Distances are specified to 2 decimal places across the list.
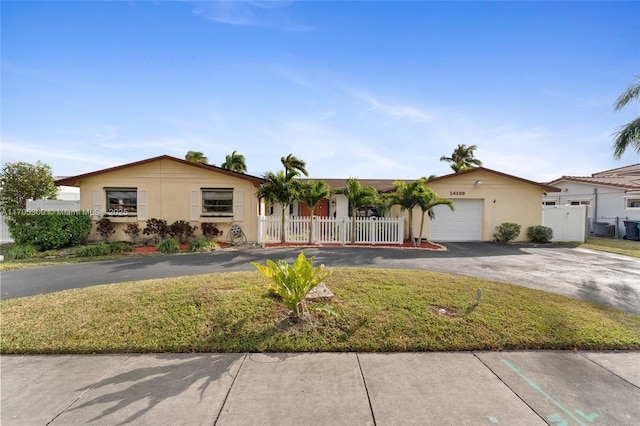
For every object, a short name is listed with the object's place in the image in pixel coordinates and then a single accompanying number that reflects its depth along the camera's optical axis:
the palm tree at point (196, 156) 21.88
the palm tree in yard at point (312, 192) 11.86
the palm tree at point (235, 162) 23.83
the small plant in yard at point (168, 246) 10.38
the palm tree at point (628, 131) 10.12
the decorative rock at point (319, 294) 4.64
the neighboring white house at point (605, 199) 16.67
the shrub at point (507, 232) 13.59
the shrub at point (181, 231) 11.93
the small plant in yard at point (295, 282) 3.88
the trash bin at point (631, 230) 15.44
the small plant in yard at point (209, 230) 12.10
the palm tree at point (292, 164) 11.73
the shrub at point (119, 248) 10.12
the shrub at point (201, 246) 10.53
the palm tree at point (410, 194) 11.80
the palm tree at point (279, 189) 11.54
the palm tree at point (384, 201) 12.20
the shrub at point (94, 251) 9.46
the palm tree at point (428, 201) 11.68
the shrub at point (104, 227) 11.78
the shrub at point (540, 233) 13.50
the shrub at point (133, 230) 11.85
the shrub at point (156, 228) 11.87
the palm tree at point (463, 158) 25.97
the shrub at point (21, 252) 9.05
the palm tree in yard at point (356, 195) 11.91
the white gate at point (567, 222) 14.26
